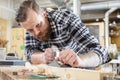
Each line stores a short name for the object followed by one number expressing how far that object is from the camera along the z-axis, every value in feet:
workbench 2.04
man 3.27
